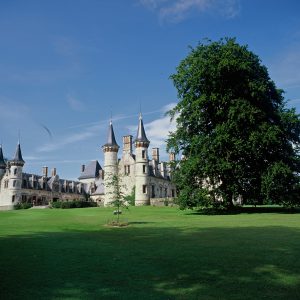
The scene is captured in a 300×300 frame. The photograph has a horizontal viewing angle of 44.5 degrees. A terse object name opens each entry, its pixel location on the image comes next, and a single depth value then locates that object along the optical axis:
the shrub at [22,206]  61.69
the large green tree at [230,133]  32.28
